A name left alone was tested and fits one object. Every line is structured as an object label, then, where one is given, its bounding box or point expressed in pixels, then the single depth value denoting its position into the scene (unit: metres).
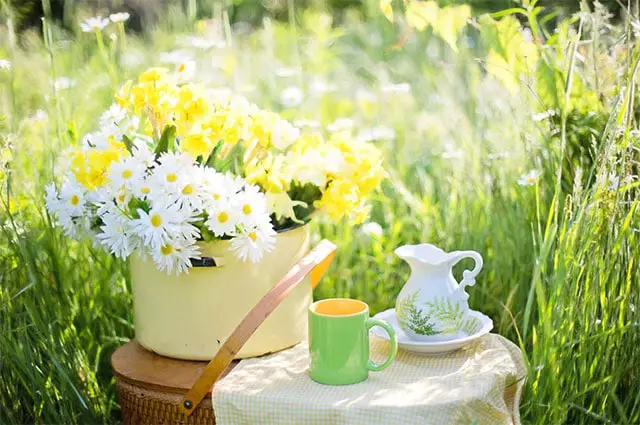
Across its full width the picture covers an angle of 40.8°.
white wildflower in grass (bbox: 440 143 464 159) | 2.43
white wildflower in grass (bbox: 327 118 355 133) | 2.18
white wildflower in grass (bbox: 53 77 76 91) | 2.17
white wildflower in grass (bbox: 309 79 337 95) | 3.06
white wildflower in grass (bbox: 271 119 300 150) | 1.66
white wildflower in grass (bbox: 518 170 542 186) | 1.99
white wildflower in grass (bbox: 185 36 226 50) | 2.44
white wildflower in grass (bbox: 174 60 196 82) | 1.71
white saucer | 1.65
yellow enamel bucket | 1.64
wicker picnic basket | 1.51
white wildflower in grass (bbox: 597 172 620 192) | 1.61
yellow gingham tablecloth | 1.46
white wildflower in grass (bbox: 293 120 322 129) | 2.19
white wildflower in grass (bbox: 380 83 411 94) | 2.43
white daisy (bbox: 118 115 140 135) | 1.77
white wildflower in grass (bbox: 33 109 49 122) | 2.50
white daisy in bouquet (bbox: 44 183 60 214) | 1.68
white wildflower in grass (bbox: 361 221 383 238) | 2.27
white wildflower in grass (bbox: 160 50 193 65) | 2.33
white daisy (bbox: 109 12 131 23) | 2.03
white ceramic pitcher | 1.65
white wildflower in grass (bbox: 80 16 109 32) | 2.03
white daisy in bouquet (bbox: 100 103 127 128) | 1.74
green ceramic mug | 1.54
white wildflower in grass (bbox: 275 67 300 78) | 2.62
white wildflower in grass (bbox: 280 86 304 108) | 2.69
